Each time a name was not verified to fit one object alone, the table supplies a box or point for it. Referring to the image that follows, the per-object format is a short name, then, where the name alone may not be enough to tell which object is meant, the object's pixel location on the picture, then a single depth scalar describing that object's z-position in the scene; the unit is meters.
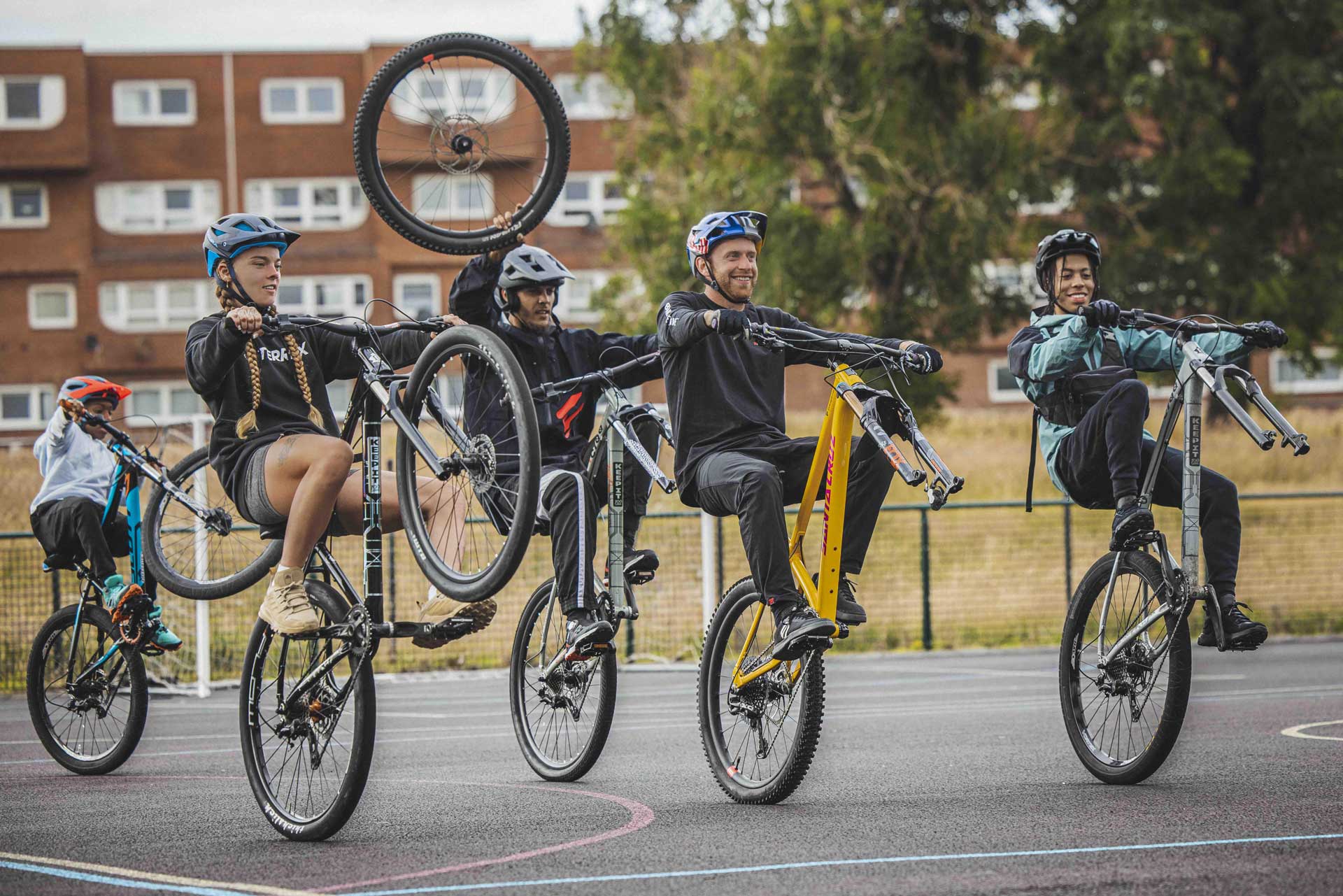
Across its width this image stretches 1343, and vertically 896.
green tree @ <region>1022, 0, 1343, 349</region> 55.62
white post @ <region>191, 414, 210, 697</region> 29.83
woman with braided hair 13.23
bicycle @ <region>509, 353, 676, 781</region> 15.34
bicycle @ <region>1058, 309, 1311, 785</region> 13.77
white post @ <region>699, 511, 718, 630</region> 33.87
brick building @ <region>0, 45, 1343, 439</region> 89.19
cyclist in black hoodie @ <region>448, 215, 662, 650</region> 15.52
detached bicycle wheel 14.91
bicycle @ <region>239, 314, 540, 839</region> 12.70
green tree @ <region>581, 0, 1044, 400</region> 55.78
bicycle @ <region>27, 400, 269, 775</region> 18.53
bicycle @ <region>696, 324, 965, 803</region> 13.31
